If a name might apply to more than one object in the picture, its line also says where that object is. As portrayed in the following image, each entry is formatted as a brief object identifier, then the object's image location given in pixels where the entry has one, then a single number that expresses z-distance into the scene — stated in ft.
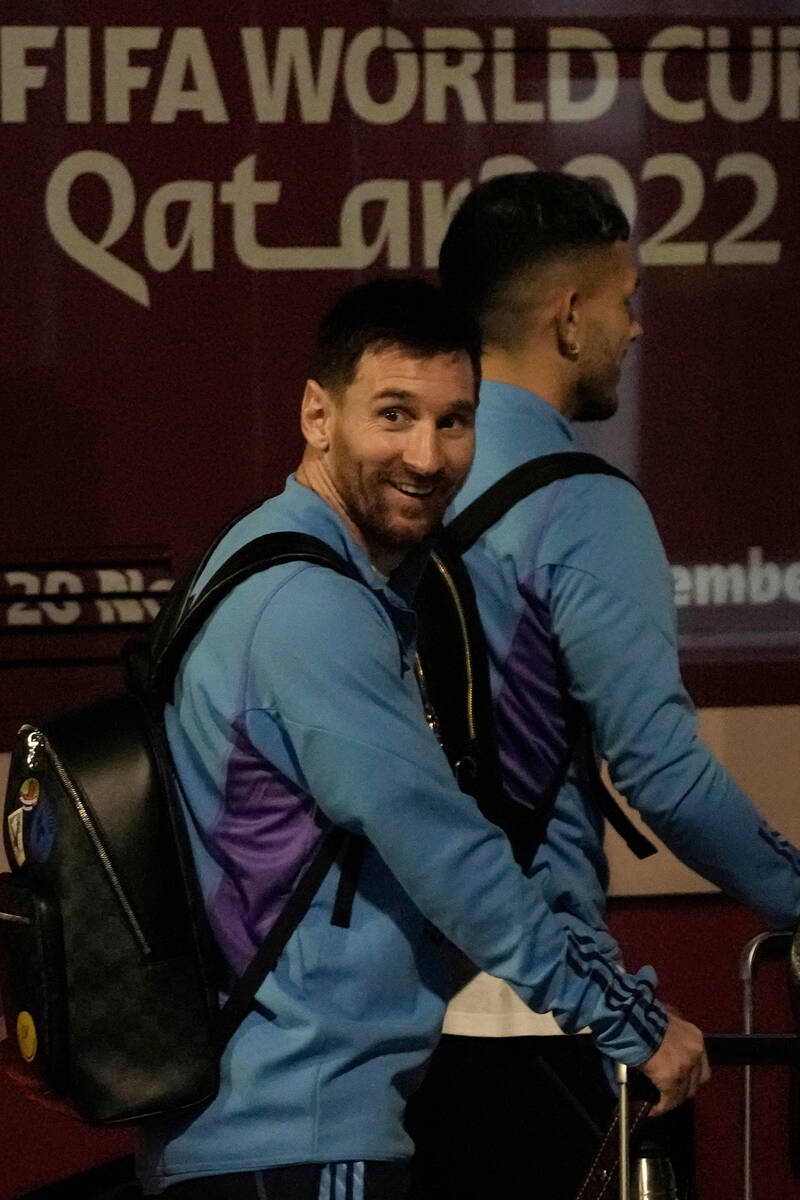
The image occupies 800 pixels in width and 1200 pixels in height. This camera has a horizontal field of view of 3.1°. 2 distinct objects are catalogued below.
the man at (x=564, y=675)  43.70
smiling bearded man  42.22
